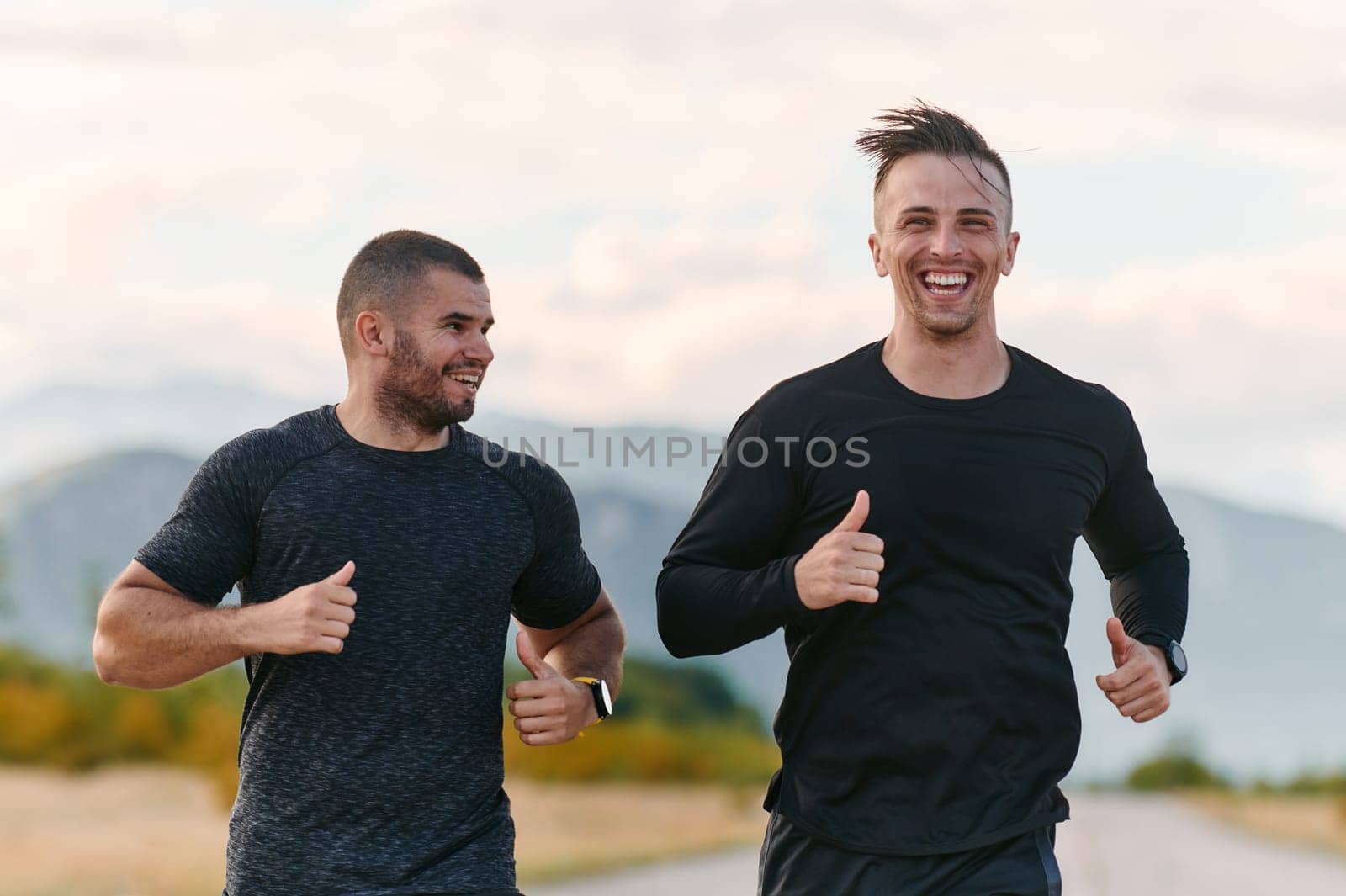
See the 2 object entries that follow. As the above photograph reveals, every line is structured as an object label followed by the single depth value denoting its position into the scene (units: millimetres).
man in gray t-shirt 6059
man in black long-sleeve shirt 6297
